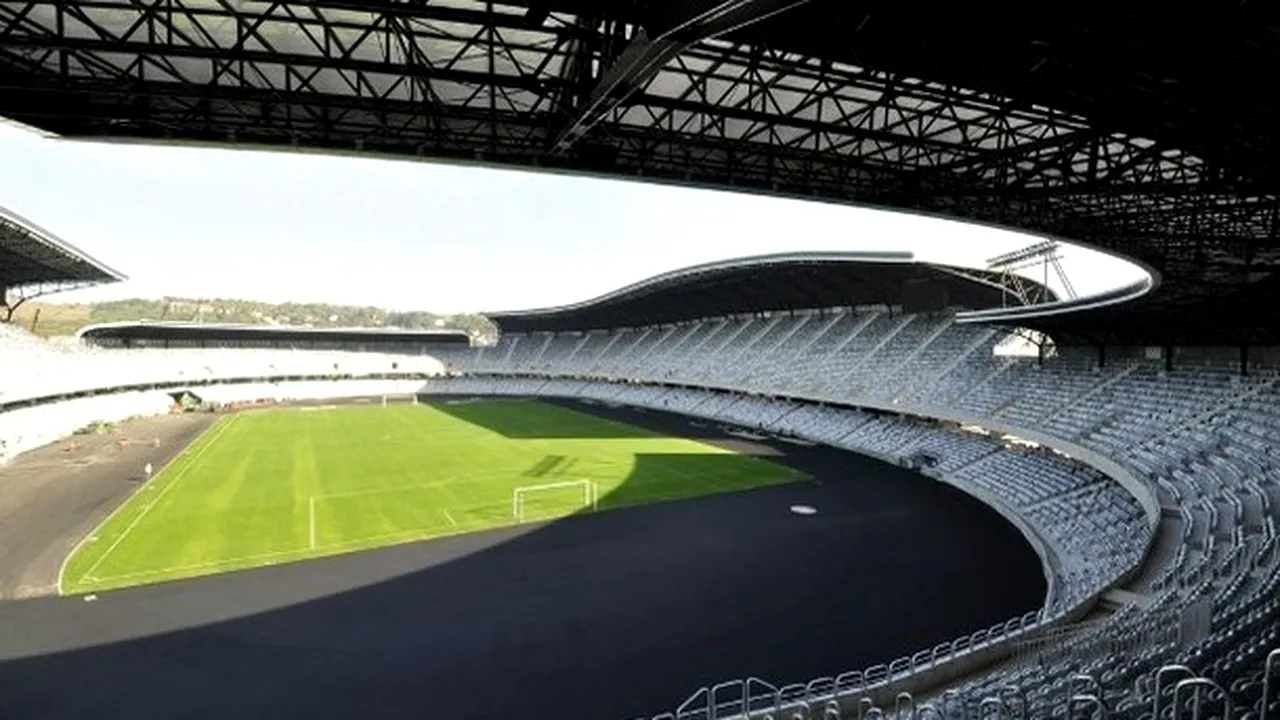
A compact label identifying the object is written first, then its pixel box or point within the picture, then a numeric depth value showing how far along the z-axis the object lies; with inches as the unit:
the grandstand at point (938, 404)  497.0
